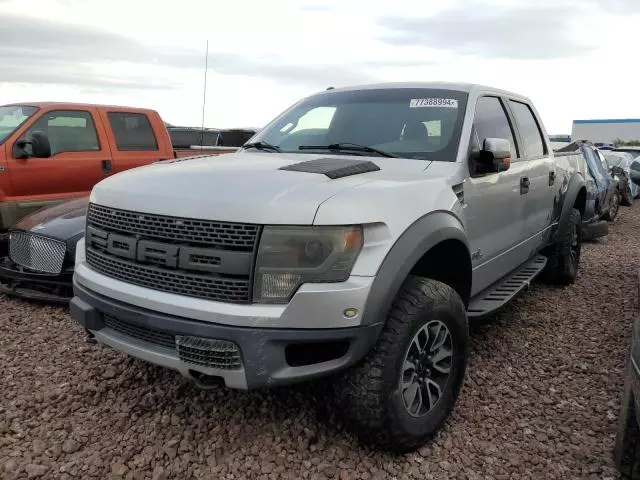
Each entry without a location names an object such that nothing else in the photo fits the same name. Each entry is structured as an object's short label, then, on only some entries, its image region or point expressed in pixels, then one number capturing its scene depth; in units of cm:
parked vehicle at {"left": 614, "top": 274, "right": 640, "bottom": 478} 239
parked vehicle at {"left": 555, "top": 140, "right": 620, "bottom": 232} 802
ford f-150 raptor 233
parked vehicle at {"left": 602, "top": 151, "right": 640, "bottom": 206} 1404
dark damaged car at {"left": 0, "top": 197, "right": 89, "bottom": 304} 463
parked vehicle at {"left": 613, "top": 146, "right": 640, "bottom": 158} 1883
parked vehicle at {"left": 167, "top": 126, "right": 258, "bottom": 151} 1148
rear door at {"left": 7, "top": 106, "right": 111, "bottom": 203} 638
